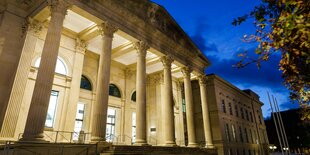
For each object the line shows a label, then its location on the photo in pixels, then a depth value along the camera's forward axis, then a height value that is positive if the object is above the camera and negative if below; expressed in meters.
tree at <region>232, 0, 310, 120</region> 3.98 +2.23
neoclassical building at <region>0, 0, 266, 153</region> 12.34 +6.05
